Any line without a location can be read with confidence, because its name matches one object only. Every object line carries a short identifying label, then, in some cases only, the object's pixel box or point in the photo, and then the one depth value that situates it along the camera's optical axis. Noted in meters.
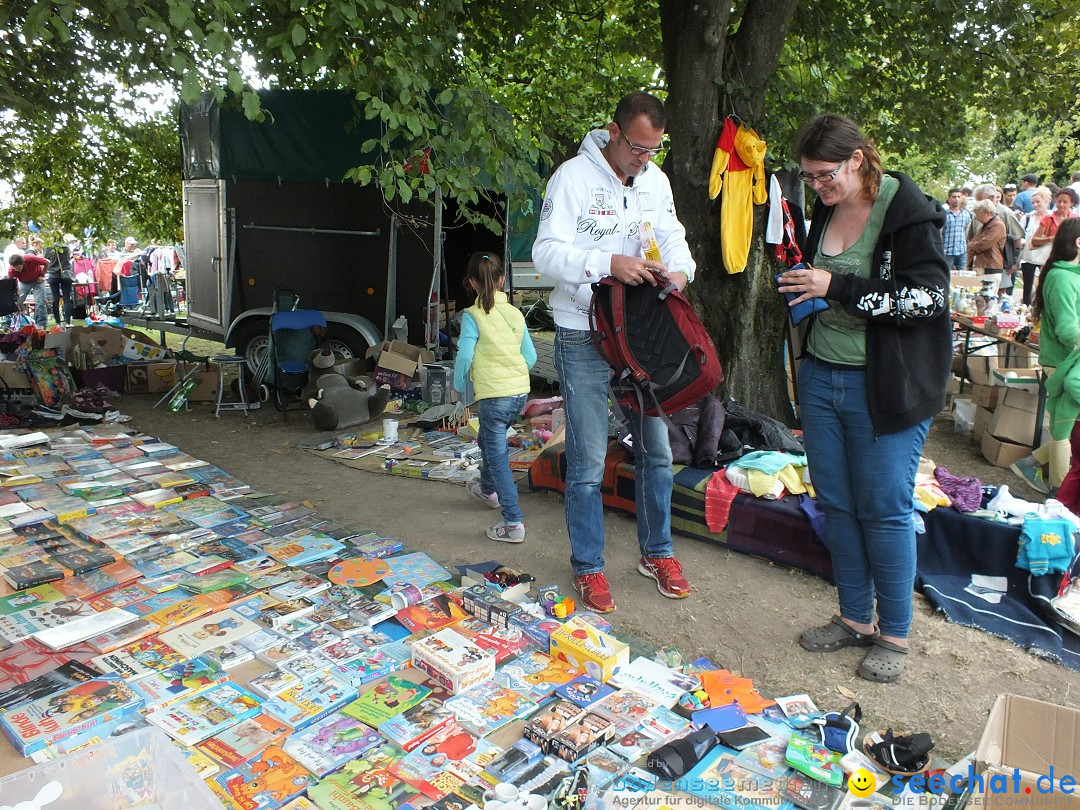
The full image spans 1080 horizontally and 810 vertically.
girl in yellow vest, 3.94
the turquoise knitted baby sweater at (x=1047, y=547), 3.19
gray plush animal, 6.41
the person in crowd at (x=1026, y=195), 10.62
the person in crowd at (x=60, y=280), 13.72
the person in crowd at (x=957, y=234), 9.25
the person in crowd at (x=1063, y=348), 4.32
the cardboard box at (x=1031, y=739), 1.95
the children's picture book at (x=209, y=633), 2.78
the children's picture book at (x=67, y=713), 2.24
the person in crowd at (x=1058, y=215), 8.36
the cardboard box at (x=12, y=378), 6.89
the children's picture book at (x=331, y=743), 2.21
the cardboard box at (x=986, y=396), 5.95
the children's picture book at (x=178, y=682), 2.48
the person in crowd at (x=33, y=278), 10.24
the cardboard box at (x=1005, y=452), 5.41
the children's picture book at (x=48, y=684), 2.41
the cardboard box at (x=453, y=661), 2.55
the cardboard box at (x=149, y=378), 7.82
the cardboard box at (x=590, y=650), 2.65
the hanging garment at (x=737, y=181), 5.00
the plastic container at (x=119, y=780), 1.73
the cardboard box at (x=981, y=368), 6.22
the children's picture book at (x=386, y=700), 2.43
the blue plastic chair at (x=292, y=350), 7.05
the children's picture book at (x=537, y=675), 2.59
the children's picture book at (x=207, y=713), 2.32
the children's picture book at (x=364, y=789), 2.06
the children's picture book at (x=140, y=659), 2.62
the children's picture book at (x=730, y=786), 2.09
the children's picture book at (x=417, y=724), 2.32
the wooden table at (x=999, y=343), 5.25
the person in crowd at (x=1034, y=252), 8.63
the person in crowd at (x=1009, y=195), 10.95
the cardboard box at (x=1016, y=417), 5.38
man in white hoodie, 2.87
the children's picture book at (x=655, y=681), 2.58
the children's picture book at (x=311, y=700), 2.41
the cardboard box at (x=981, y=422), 5.86
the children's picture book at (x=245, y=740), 2.23
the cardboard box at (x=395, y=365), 7.16
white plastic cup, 6.02
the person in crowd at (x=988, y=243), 8.88
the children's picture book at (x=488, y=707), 2.40
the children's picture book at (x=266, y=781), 2.07
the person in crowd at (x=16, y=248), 14.64
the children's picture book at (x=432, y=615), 2.98
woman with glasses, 2.44
